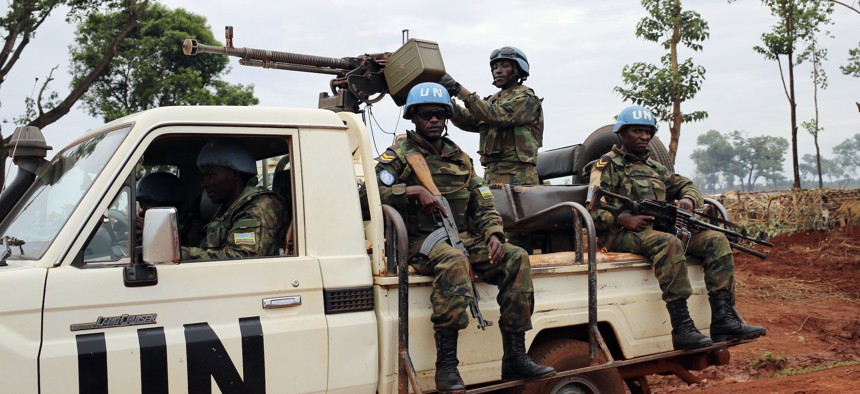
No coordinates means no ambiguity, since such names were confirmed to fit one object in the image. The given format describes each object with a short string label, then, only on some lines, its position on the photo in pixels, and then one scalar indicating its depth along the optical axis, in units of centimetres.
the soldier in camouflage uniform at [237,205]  389
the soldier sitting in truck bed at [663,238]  496
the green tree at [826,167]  11996
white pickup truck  327
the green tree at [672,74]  1603
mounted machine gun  591
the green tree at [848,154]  12412
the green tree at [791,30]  1977
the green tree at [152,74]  1858
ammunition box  589
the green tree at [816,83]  2307
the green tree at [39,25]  1470
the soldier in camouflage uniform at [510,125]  637
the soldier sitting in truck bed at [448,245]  402
